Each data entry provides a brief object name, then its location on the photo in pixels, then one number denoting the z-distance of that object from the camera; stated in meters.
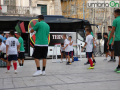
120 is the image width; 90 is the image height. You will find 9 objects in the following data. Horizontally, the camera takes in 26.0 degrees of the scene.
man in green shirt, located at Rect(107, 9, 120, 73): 8.30
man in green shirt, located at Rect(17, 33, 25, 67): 12.67
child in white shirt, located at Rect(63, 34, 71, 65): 13.71
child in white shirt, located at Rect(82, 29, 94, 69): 10.31
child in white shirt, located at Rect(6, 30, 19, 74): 9.10
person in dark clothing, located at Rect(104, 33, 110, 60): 15.87
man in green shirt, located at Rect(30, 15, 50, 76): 7.91
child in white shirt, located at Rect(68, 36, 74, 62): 14.17
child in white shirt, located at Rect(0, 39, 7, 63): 11.69
